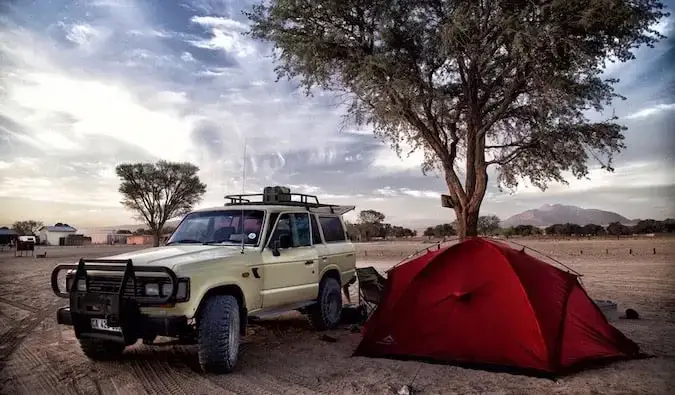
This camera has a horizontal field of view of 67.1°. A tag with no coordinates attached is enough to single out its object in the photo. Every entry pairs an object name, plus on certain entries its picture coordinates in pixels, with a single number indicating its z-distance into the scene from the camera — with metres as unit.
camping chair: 9.82
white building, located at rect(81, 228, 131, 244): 92.26
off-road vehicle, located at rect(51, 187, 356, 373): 6.26
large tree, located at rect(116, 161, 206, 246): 52.53
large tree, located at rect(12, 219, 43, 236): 93.64
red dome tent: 6.78
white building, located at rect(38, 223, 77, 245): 84.56
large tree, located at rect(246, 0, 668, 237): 12.43
